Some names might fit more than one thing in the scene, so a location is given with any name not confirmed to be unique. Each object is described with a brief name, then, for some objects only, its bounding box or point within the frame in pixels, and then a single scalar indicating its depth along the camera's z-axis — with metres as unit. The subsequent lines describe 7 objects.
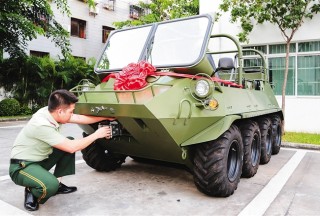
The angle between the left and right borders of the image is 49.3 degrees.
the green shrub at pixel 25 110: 16.00
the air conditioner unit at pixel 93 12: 24.16
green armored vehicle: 3.79
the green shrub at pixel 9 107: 15.09
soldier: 3.57
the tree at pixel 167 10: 17.94
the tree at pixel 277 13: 9.92
